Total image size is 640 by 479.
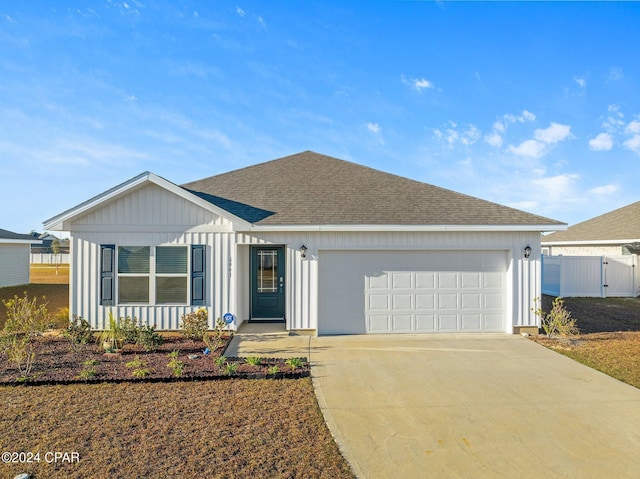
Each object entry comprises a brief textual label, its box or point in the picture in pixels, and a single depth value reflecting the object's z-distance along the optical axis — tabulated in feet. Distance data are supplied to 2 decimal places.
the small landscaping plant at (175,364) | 19.16
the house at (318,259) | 28.19
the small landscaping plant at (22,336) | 20.30
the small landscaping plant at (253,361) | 20.79
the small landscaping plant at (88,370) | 18.89
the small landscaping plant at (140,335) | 24.42
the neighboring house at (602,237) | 55.06
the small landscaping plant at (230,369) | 19.29
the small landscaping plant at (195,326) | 26.78
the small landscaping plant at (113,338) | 24.35
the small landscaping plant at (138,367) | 19.07
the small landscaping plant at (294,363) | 20.12
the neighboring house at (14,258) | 63.57
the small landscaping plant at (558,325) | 27.32
